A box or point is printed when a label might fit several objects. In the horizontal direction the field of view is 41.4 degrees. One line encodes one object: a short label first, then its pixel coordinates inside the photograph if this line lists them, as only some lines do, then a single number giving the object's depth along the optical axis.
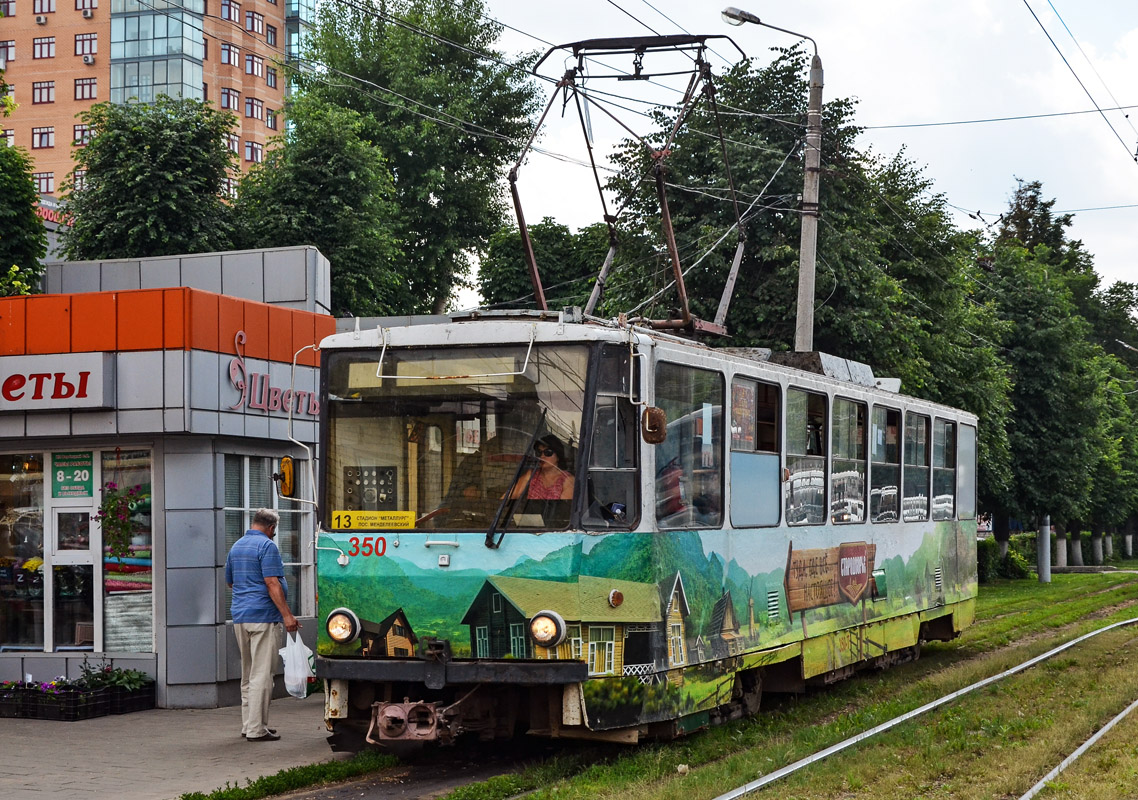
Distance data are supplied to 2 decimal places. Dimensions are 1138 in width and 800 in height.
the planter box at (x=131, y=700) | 13.24
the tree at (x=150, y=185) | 34.50
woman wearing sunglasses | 9.53
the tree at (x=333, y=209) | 37.84
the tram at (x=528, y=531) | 9.50
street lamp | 19.00
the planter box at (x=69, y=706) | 12.87
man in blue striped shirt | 11.66
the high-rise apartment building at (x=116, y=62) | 71.12
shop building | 13.58
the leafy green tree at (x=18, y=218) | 27.73
